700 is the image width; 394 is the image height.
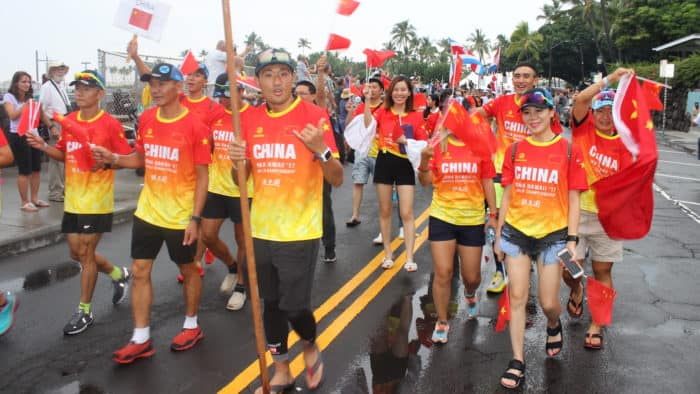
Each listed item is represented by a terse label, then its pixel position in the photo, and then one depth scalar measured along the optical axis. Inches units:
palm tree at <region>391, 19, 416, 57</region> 4771.2
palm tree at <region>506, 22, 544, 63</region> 3240.7
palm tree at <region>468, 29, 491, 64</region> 4603.8
